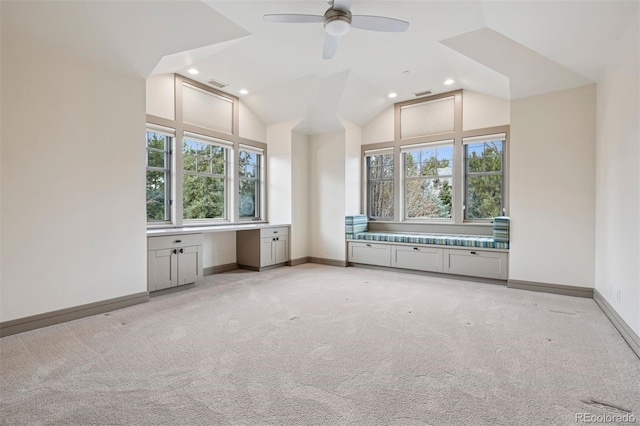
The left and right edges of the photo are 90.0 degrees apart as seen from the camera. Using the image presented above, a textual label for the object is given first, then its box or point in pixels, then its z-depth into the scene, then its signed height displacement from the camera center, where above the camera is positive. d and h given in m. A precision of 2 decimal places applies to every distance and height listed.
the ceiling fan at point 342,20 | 2.91 +1.77
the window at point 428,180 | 5.88 +0.56
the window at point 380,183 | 6.50 +0.54
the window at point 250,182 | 6.12 +0.54
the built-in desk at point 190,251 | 4.09 -0.63
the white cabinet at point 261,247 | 5.70 -0.70
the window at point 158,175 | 4.77 +0.52
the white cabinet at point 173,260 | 4.05 -0.68
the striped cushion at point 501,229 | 4.61 -0.29
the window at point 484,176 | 5.35 +0.56
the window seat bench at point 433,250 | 4.71 -0.68
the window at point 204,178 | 5.26 +0.55
